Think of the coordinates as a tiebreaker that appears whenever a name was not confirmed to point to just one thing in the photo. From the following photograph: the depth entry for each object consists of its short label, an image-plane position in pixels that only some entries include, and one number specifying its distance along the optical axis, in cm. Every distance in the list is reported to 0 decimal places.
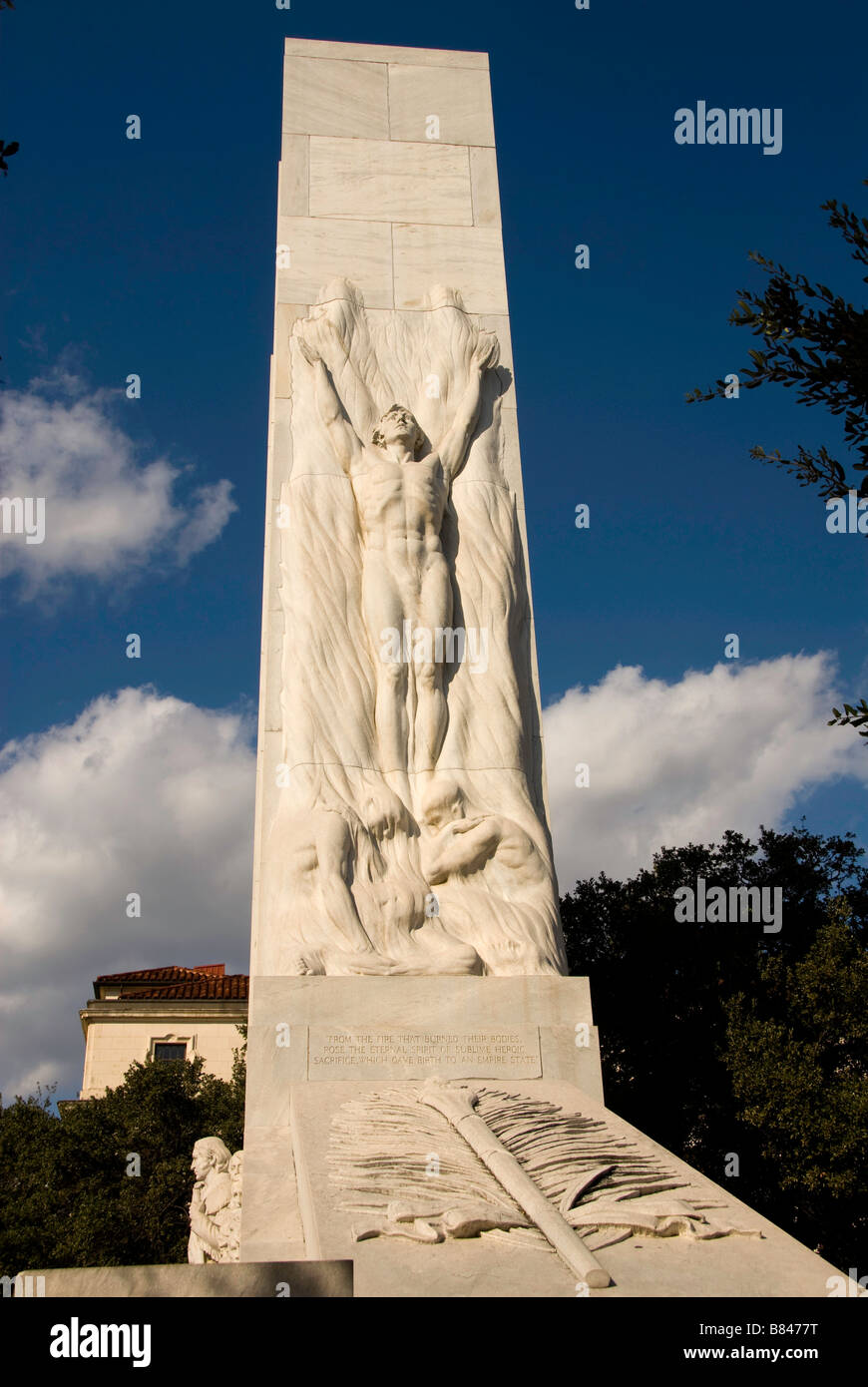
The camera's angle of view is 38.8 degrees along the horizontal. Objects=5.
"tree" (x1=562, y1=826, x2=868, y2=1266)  1543
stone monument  541
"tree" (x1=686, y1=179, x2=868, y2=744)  840
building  3341
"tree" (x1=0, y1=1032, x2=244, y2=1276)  2030
